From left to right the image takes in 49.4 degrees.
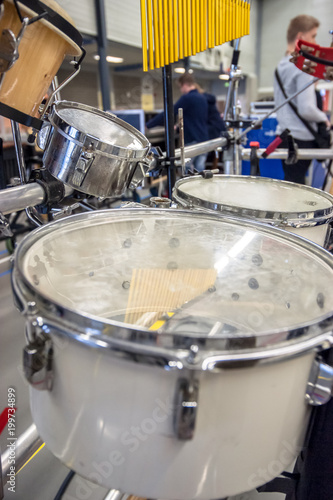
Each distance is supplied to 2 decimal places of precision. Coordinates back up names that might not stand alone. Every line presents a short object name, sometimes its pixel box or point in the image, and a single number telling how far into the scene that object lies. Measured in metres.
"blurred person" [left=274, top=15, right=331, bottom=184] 2.22
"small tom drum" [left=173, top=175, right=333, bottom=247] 0.89
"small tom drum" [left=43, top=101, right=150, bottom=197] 0.82
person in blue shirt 3.15
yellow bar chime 1.00
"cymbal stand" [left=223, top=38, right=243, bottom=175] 1.61
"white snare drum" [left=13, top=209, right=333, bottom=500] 0.40
